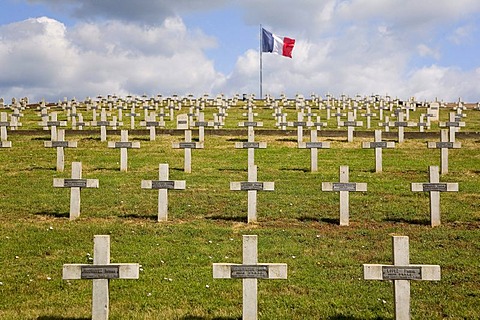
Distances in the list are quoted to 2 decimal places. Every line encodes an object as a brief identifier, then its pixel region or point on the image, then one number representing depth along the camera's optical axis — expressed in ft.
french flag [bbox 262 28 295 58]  142.92
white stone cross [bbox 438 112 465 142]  74.48
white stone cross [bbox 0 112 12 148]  77.76
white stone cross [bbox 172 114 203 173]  55.01
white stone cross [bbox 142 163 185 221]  36.65
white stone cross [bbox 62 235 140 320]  18.93
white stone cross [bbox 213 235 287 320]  19.07
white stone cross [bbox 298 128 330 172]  56.49
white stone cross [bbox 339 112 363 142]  79.05
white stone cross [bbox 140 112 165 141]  78.89
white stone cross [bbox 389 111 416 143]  78.84
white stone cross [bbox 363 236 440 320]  18.60
